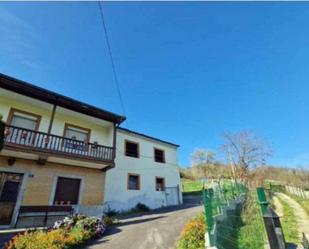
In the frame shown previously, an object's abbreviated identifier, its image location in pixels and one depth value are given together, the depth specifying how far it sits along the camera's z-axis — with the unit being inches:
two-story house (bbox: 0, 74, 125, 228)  369.4
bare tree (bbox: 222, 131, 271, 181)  819.4
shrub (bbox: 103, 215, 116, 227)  346.2
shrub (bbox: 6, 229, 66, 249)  211.3
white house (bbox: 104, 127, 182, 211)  526.8
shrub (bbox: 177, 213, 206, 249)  196.1
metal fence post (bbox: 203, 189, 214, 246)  166.1
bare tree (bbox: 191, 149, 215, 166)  1575.7
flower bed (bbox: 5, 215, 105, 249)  214.8
